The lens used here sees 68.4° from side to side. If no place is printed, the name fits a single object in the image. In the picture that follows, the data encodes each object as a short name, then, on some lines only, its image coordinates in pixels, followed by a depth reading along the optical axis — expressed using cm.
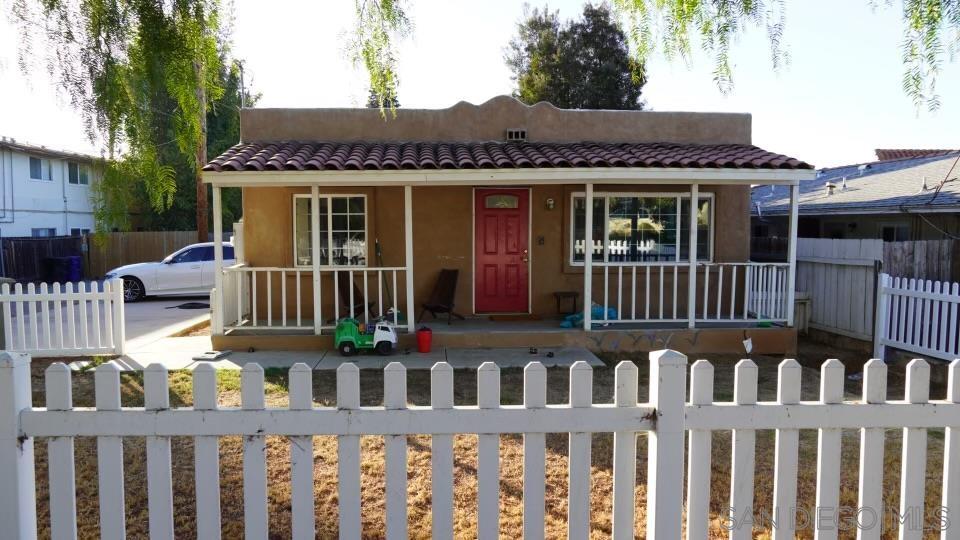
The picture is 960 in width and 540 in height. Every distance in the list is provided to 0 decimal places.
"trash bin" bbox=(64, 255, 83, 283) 2228
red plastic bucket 960
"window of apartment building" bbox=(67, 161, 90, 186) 2753
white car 1756
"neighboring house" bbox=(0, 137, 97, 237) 2424
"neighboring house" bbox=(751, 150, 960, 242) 1248
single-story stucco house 1114
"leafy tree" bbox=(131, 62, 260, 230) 2774
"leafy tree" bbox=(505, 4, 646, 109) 3153
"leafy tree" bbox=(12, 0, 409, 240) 380
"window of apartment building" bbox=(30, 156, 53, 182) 2578
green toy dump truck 935
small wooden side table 1105
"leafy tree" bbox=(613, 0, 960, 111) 386
